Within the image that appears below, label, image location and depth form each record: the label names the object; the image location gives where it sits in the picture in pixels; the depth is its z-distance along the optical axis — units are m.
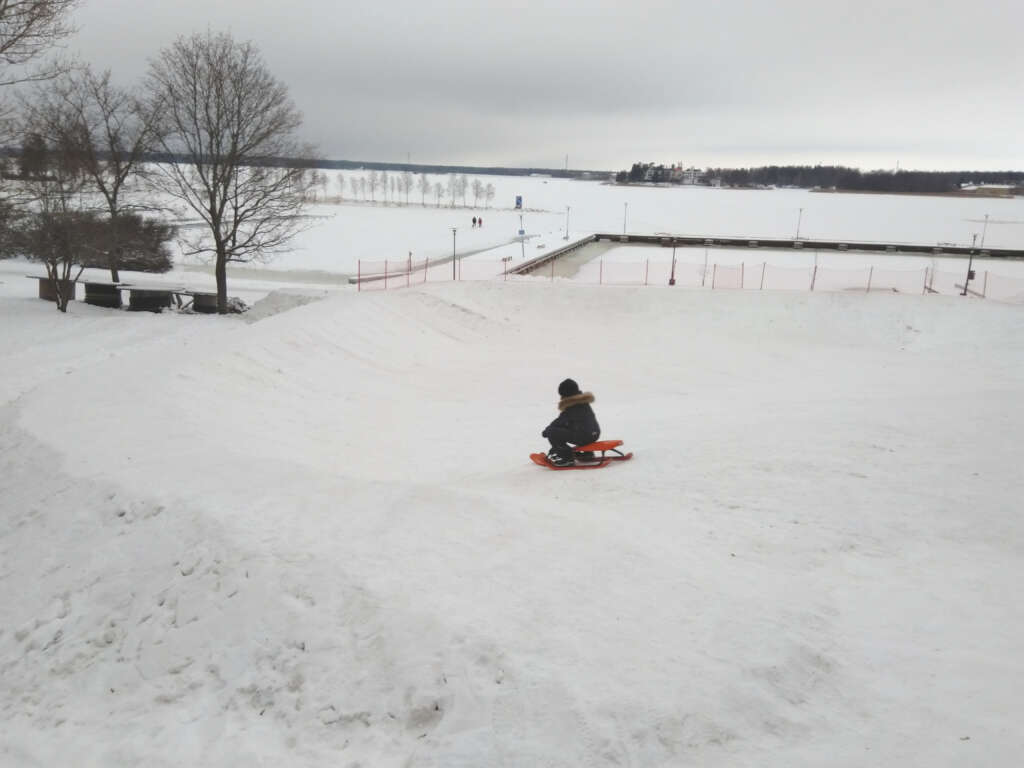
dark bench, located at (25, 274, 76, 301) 26.80
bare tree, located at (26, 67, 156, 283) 28.53
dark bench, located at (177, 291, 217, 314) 26.81
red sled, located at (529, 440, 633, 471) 9.72
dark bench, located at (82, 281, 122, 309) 26.53
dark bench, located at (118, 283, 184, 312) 26.55
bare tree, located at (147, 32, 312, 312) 25.14
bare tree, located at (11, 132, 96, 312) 24.38
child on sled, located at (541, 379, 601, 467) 9.34
